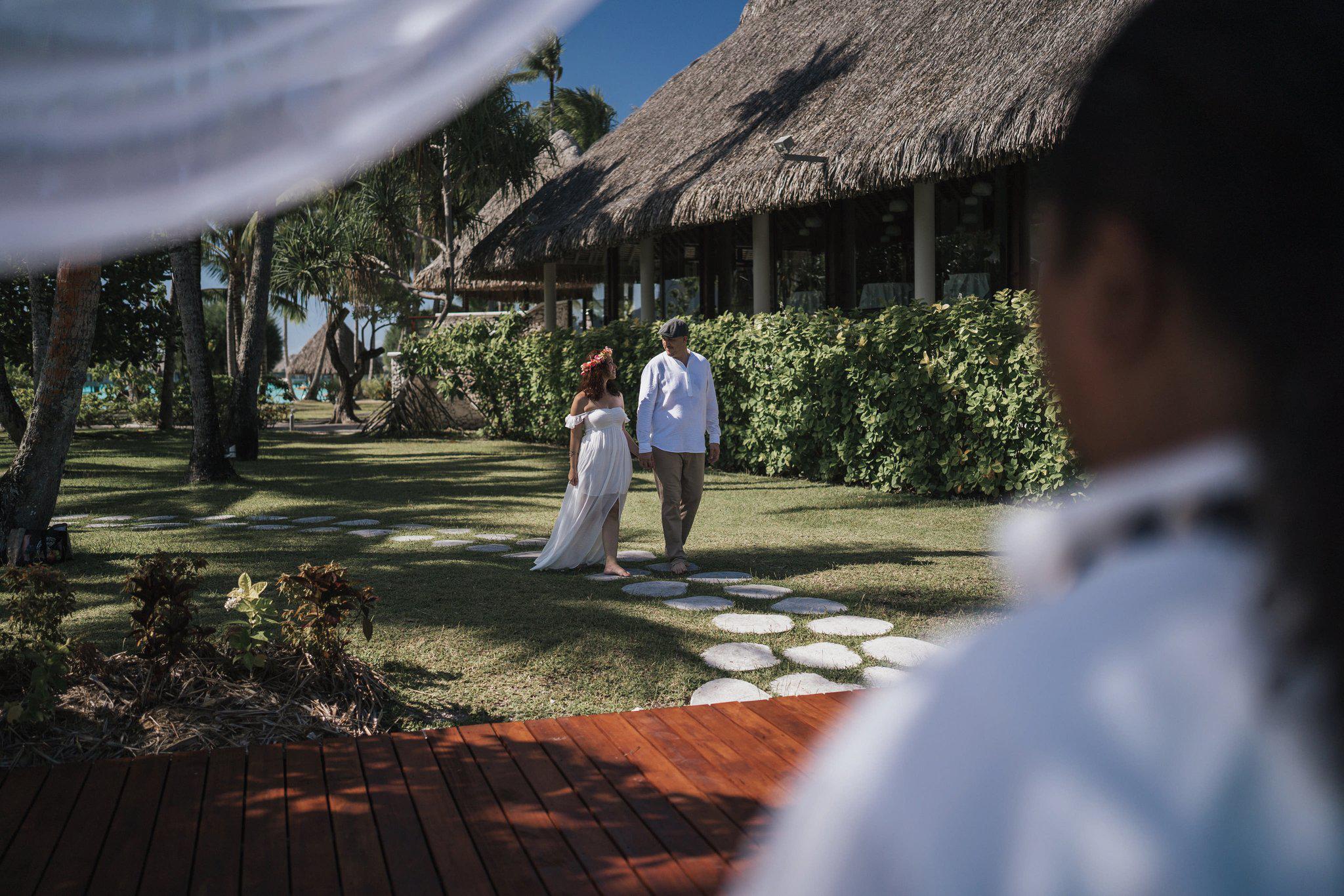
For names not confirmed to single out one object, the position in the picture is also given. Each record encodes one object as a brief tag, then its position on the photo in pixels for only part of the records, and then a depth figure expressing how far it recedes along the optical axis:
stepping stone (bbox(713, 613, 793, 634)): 5.38
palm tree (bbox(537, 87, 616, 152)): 42.81
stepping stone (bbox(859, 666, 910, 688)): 4.45
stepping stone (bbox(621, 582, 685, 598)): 6.27
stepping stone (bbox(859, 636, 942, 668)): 4.80
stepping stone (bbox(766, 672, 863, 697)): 4.40
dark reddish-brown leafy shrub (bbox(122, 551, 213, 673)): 4.04
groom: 6.84
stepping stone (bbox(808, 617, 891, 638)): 5.29
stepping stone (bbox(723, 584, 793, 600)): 6.17
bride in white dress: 6.94
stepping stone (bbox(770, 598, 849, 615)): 5.80
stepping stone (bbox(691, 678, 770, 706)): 4.31
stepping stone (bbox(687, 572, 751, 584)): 6.63
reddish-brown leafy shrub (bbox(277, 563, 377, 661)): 4.25
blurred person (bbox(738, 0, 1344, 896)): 0.46
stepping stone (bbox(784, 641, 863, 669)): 4.77
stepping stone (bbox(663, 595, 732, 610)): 5.91
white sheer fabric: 1.71
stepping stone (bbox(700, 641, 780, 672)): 4.77
